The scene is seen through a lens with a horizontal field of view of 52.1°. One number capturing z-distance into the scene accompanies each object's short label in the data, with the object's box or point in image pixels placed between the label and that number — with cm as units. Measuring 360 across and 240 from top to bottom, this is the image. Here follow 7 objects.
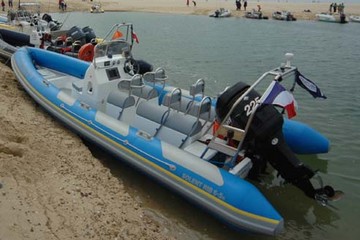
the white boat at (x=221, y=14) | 3494
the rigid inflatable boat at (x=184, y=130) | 400
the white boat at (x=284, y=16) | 3228
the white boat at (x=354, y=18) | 3135
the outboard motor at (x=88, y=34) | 1048
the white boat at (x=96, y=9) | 3887
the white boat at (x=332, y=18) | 3056
